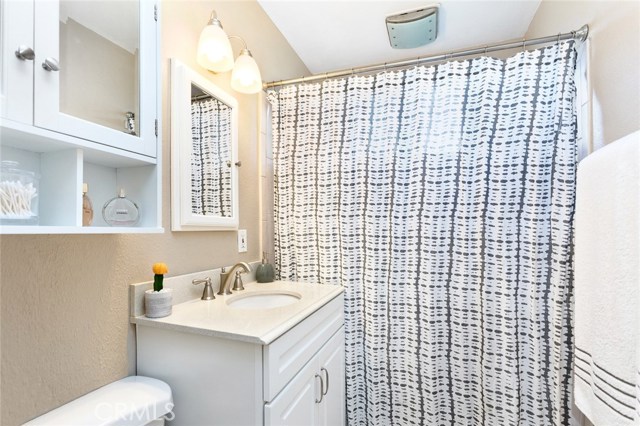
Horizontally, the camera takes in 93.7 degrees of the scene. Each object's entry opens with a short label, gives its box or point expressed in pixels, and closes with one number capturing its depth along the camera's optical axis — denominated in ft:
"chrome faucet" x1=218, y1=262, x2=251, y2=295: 4.31
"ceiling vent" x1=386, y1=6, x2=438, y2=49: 5.62
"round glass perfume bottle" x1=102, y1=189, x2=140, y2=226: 2.81
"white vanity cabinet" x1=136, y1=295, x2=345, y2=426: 2.74
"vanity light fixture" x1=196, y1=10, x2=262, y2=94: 3.98
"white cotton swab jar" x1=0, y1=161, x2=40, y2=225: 1.88
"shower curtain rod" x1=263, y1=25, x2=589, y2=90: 4.07
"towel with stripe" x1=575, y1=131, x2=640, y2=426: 2.25
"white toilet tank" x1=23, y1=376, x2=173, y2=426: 2.38
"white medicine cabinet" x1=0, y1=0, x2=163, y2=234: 1.85
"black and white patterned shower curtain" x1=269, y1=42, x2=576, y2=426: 4.11
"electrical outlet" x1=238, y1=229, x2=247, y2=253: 5.06
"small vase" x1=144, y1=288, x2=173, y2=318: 3.20
